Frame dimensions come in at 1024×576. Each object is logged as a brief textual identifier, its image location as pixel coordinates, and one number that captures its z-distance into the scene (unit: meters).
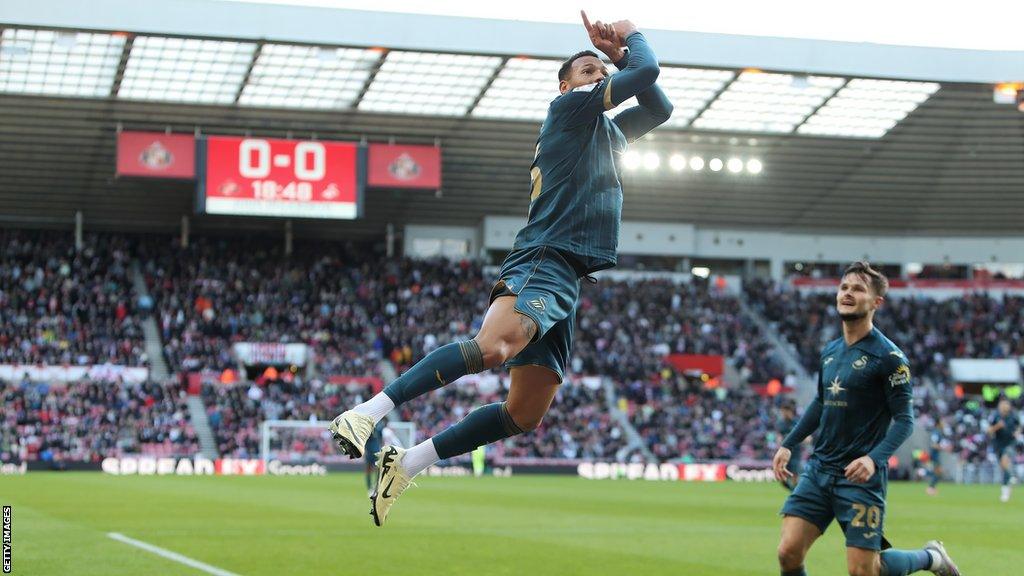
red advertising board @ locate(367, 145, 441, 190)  48.03
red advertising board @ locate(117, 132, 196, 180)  46.09
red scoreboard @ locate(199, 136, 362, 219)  45.91
